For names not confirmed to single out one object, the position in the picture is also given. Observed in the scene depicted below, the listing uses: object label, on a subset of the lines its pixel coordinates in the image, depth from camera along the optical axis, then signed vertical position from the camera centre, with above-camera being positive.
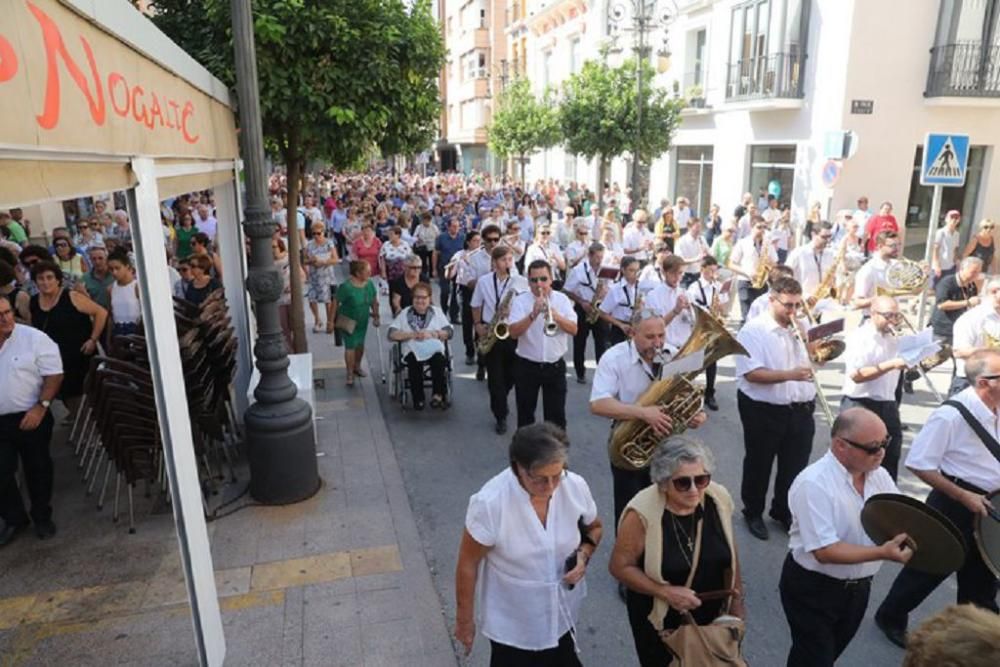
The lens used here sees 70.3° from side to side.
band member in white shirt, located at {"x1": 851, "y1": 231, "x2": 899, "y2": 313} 8.53 -1.26
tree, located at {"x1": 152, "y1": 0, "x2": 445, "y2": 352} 6.59 +1.02
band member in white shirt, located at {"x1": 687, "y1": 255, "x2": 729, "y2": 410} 8.02 -1.41
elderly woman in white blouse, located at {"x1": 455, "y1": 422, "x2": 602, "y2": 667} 2.96 -1.60
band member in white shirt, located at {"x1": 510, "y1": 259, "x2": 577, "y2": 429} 6.08 -1.54
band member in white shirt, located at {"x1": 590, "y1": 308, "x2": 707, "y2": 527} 4.34 -1.25
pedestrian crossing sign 9.73 +0.09
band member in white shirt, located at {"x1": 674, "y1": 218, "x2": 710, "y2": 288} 11.83 -1.34
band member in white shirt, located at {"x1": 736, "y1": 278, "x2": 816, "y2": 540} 5.02 -1.68
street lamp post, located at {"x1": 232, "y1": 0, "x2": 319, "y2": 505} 5.50 -1.74
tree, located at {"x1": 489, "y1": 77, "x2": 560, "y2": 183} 28.73 +1.79
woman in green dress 8.53 -1.59
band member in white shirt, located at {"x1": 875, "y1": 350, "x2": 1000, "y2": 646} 3.83 -1.58
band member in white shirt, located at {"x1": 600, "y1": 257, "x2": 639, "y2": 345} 8.09 -1.43
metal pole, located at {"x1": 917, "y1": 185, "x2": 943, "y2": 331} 9.88 -0.97
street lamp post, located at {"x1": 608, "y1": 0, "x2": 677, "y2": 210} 17.58 +3.59
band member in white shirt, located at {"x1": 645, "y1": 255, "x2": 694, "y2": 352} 7.27 -1.38
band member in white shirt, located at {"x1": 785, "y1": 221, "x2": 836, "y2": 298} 9.26 -1.24
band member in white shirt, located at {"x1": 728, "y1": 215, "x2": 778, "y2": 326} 10.03 -1.32
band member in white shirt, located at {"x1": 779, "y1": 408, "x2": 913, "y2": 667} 3.17 -1.64
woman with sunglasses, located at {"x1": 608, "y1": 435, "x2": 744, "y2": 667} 2.95 -1.54
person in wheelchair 7.85 -1.85
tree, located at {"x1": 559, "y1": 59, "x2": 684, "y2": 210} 20.45 +1.54
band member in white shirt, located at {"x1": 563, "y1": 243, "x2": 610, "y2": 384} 8.91 -1.60
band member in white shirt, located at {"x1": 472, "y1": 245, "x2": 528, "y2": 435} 7.50 -1.61
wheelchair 8.03 -2.33
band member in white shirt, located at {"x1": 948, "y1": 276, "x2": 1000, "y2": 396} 5.98 -1.36
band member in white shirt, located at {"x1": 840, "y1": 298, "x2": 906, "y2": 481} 5.21 -1.44
